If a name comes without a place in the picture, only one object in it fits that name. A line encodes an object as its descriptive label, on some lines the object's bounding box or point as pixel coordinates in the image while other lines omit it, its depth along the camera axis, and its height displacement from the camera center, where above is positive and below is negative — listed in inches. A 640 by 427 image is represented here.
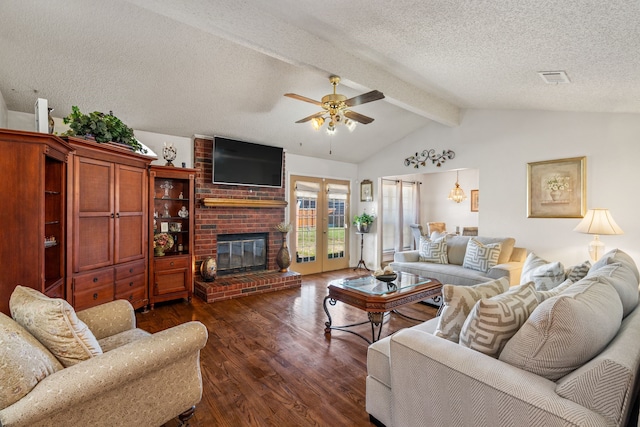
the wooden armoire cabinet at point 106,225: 113.0 -6.1
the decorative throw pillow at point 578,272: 80.6 -16.1
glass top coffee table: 106.0 -30.6
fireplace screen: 191.5 -27.4
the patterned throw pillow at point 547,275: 88.5 -19.1
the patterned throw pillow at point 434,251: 176.7 -23.1
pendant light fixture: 273.3 +15.5
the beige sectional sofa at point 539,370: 40.0 -24.7
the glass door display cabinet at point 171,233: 151.9 -12.1
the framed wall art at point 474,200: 281.4 +10.7
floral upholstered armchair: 45.6 -27.5
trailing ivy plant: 116.6 +33.5
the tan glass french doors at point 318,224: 226.5 -10.0
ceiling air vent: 103.0 +47.8
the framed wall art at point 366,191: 249.6 +17.4
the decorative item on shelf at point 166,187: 166.4 +13.0
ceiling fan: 110.8 +40.6
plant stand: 252.5 -41.4
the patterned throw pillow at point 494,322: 52.9 -19.6
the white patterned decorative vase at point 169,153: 158.6 +30.2
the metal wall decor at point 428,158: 195.6 +36.7
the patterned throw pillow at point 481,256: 154.4 -22.8
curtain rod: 275.0 +29.7
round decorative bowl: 123.5 -26.9
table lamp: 127.2 -6.0
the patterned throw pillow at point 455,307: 62.7 -20.1
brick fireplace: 172.4 -8.3
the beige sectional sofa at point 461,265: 146.5 -29.2
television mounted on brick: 180.9 +30.3
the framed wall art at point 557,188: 146.7 +12.3
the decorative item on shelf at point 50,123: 107.3 +31.8
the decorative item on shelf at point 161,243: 155.7 -16.8
